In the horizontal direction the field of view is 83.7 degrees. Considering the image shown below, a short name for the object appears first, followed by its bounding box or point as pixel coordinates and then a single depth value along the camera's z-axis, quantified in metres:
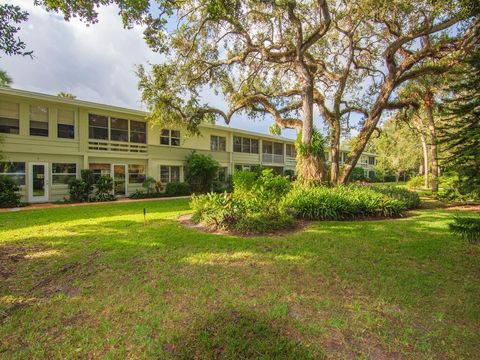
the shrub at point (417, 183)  25.33
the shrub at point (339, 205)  8.70
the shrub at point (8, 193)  12.20
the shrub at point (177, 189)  18.20
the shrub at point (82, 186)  14.38
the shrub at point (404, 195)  10.98
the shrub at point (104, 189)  15.16
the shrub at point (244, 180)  10.46
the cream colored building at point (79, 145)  13.37
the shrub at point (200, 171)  18.23
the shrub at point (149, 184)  17.37
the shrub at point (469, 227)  3.31
